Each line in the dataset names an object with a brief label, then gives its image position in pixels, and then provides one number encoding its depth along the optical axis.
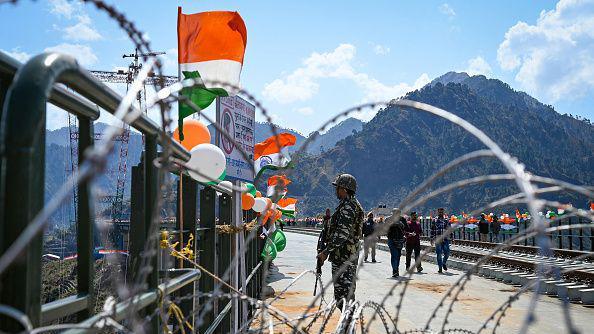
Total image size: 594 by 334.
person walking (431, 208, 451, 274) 16.52
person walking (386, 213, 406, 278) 15.80
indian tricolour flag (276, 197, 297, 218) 17.34
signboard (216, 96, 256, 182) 7.58
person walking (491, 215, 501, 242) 36.67
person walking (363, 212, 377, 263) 19.19
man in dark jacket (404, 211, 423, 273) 16.70
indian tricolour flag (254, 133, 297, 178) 9.49
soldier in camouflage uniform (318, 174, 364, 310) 6.52
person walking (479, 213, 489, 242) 32.94
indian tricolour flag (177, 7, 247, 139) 4.68
